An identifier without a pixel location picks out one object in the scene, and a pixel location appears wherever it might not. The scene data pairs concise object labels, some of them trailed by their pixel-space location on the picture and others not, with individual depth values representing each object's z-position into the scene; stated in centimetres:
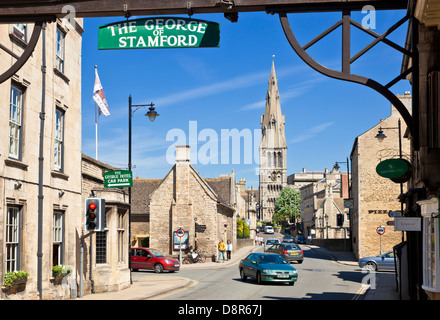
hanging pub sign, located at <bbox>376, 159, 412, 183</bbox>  1207
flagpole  2364
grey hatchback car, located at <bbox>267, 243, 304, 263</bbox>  3800
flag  2260
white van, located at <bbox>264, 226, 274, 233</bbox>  12650
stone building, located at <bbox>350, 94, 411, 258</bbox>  4203
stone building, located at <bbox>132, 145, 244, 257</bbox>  4203
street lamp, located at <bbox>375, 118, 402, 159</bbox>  3355
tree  15525
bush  6831
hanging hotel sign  913
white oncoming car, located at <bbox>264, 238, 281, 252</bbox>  5918
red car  3206
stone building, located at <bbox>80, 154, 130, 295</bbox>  2017
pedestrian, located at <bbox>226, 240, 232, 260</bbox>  4264
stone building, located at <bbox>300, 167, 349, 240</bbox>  8519
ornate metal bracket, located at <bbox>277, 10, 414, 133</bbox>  845
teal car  2338
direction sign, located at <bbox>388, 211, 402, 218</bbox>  2239
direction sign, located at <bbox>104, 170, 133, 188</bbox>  2089
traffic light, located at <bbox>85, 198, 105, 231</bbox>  1798
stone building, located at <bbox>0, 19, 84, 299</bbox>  1440
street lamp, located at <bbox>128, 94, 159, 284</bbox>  2418
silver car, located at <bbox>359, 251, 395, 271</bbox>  3152
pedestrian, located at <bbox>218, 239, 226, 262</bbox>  4050
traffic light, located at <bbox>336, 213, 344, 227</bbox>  4800
